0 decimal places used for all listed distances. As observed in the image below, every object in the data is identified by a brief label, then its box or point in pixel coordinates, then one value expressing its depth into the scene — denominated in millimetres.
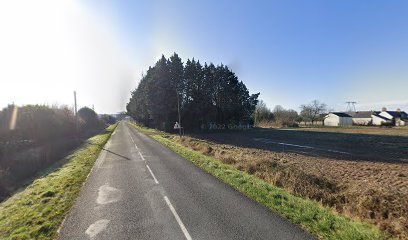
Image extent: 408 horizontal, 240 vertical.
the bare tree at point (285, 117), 90562
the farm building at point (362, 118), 102750
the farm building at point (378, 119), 97638
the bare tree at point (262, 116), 100969
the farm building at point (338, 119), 102562
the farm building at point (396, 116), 89800
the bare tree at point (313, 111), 114188
